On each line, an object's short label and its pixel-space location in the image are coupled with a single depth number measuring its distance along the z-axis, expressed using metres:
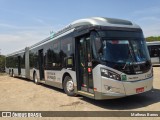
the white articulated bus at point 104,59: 4.29
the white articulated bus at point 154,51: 15.24
